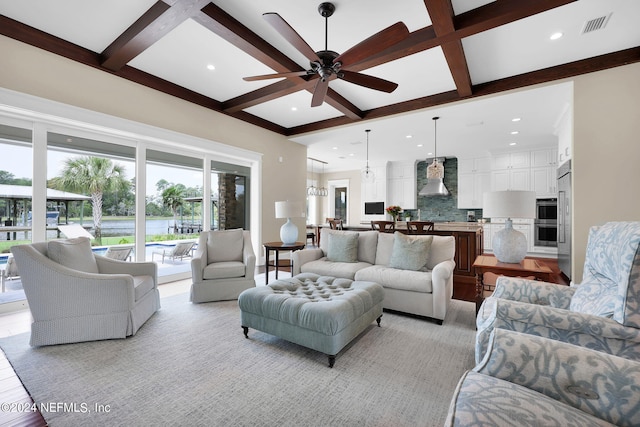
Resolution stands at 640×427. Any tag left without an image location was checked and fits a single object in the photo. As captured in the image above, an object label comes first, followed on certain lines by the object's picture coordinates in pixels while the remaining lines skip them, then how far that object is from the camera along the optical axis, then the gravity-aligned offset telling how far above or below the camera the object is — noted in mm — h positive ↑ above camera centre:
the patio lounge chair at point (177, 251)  4367 -617
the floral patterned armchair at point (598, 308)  1159 -477
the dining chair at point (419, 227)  4738 -248
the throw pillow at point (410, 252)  3100 -451
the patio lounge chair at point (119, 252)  3695 -539
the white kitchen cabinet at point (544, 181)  6496 +767
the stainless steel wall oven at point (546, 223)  6410 -244
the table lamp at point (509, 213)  2506 -3
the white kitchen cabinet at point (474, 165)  7598 +1347
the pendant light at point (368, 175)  6789 +923
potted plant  5957 +36
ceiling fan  2068 +1347
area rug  1524 -1106
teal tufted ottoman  1967 -755
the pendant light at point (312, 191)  8331 +651
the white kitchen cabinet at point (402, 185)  8688 +901
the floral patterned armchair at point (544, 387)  837 -598
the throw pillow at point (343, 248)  3617 -463
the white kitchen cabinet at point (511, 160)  6852 +1328
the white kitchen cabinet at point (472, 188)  7613 +701
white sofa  2775 -647
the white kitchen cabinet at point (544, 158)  6523 +1317
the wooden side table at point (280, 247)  3996 -498
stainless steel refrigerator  4031 -75
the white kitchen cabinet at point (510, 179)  6826 +857
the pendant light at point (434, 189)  7816 +690
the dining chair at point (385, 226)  5371 -263
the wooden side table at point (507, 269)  2387 -502
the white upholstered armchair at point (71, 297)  2189 -697
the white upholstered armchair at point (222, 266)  3314 -659
